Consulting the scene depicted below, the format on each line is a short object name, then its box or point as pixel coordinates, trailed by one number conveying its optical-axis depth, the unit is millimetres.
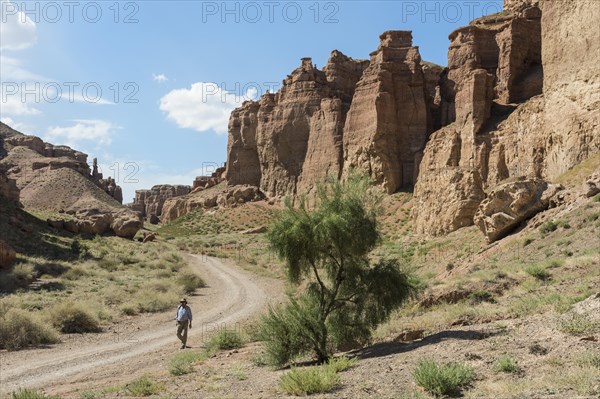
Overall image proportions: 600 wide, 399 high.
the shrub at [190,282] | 30811
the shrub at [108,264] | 34875
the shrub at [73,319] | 19553
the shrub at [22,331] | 16641
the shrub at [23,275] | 25859
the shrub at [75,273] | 29141
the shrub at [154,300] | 24675
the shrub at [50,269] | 29312
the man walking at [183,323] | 17594
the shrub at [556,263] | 16391
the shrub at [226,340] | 16766
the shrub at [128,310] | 23406
